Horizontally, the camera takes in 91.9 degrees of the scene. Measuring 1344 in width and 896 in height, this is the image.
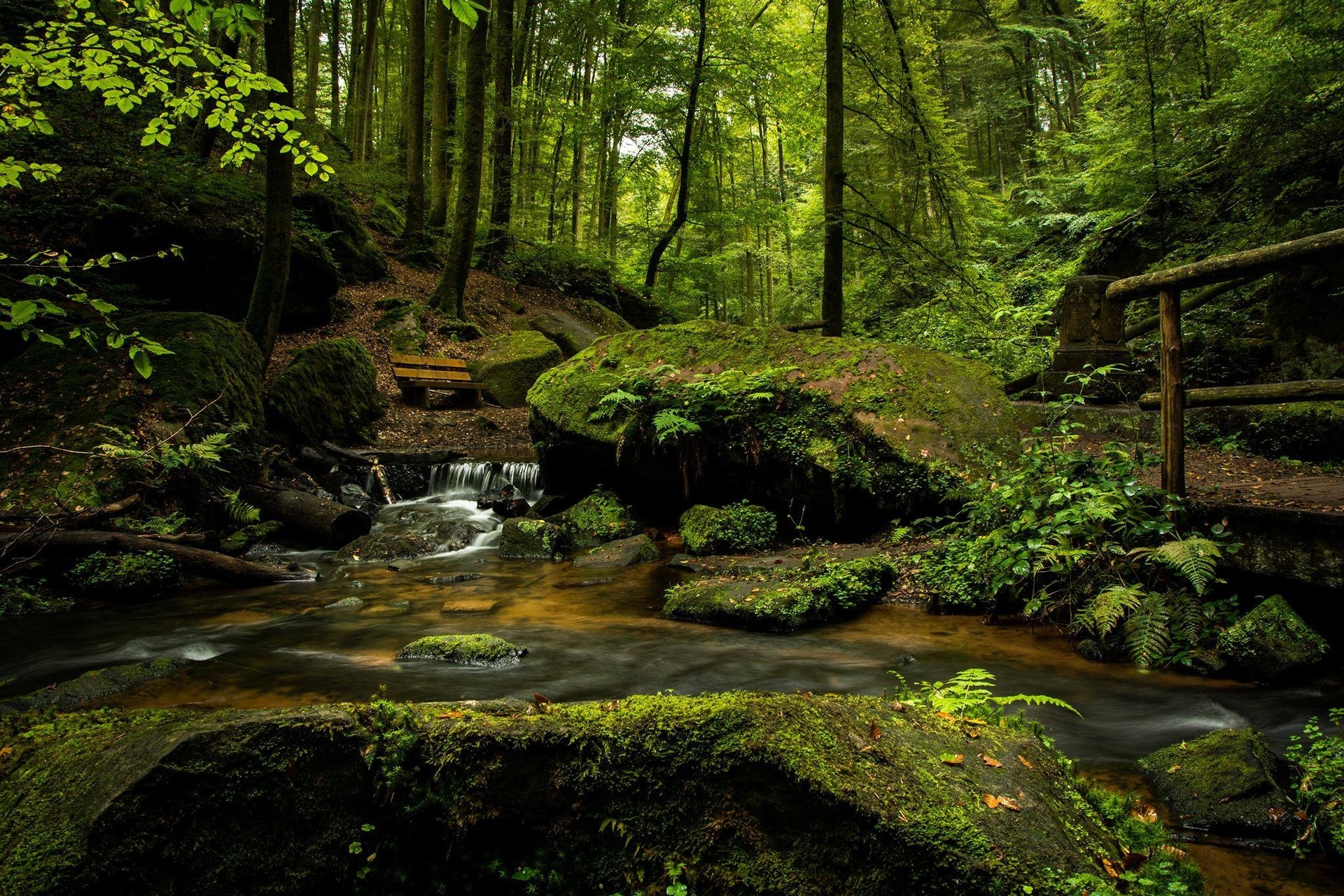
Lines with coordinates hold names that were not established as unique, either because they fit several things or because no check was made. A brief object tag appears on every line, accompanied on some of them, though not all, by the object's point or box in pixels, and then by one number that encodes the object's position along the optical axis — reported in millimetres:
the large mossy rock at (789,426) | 7184
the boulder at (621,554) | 7916
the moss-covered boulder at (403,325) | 15266
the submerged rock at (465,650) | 4961
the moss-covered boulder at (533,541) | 8641
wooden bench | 14031
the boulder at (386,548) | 8398
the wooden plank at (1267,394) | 4109
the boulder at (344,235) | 15969
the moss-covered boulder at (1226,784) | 2639
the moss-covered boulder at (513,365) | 15750
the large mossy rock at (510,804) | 1843
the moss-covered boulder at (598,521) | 8914
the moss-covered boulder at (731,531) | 7836
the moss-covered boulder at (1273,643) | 3900
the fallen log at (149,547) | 6215
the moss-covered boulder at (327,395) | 10875
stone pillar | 8719
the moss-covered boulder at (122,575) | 6414
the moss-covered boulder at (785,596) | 5559
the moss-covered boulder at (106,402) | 6980
